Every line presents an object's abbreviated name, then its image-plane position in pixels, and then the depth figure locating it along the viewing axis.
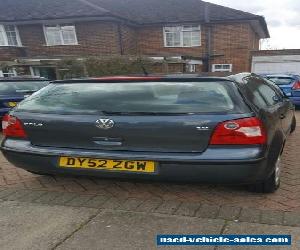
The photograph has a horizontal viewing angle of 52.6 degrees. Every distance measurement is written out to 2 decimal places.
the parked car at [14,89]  7.18
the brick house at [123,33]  19.19
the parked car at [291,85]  9.66
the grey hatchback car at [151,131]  2.66
